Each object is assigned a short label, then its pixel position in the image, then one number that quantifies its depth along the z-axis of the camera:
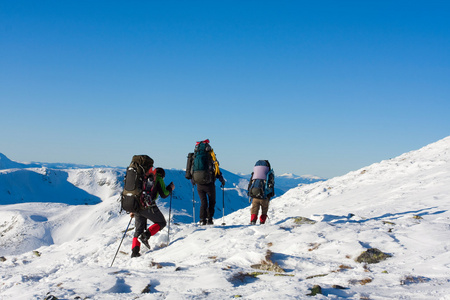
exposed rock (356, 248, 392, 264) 6.52
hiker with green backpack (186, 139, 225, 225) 10.51
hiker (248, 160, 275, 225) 11.27
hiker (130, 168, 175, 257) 8.60
